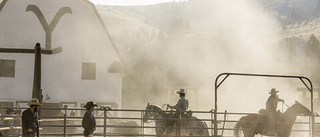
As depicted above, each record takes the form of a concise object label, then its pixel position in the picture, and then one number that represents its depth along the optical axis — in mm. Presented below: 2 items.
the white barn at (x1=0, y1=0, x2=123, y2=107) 31500
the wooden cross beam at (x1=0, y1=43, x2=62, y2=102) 17656
